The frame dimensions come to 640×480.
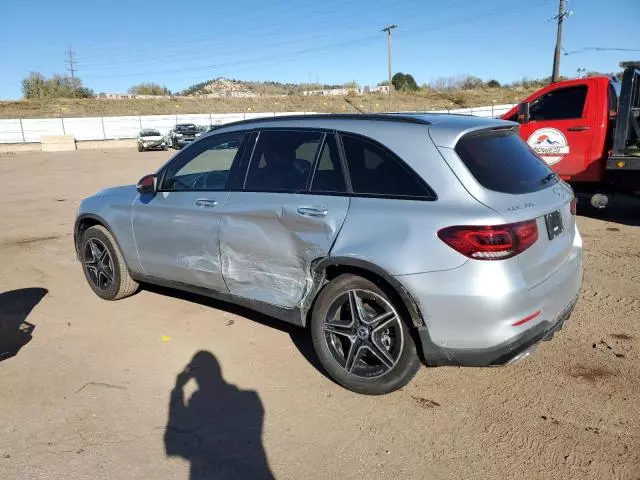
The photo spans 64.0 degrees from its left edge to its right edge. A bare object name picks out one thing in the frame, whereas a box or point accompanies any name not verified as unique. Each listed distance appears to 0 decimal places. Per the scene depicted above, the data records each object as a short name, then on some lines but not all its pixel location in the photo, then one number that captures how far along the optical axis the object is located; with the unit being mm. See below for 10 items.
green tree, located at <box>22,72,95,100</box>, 72312
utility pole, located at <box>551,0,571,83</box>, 36219
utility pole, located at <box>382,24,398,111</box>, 55594
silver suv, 2814
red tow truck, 7281
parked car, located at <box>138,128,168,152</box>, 33500
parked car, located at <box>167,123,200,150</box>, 35284
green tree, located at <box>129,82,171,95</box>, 84438
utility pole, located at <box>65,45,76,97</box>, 79688
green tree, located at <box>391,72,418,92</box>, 84250
